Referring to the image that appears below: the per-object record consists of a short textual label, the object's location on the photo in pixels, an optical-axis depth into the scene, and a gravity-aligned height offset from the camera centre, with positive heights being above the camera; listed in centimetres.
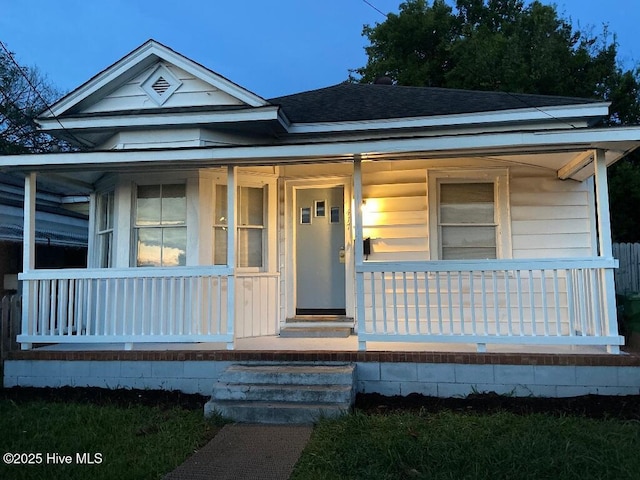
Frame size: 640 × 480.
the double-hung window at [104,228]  711 +78
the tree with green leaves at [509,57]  1603 +835
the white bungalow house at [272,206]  576 +98
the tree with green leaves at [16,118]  1892 +638
